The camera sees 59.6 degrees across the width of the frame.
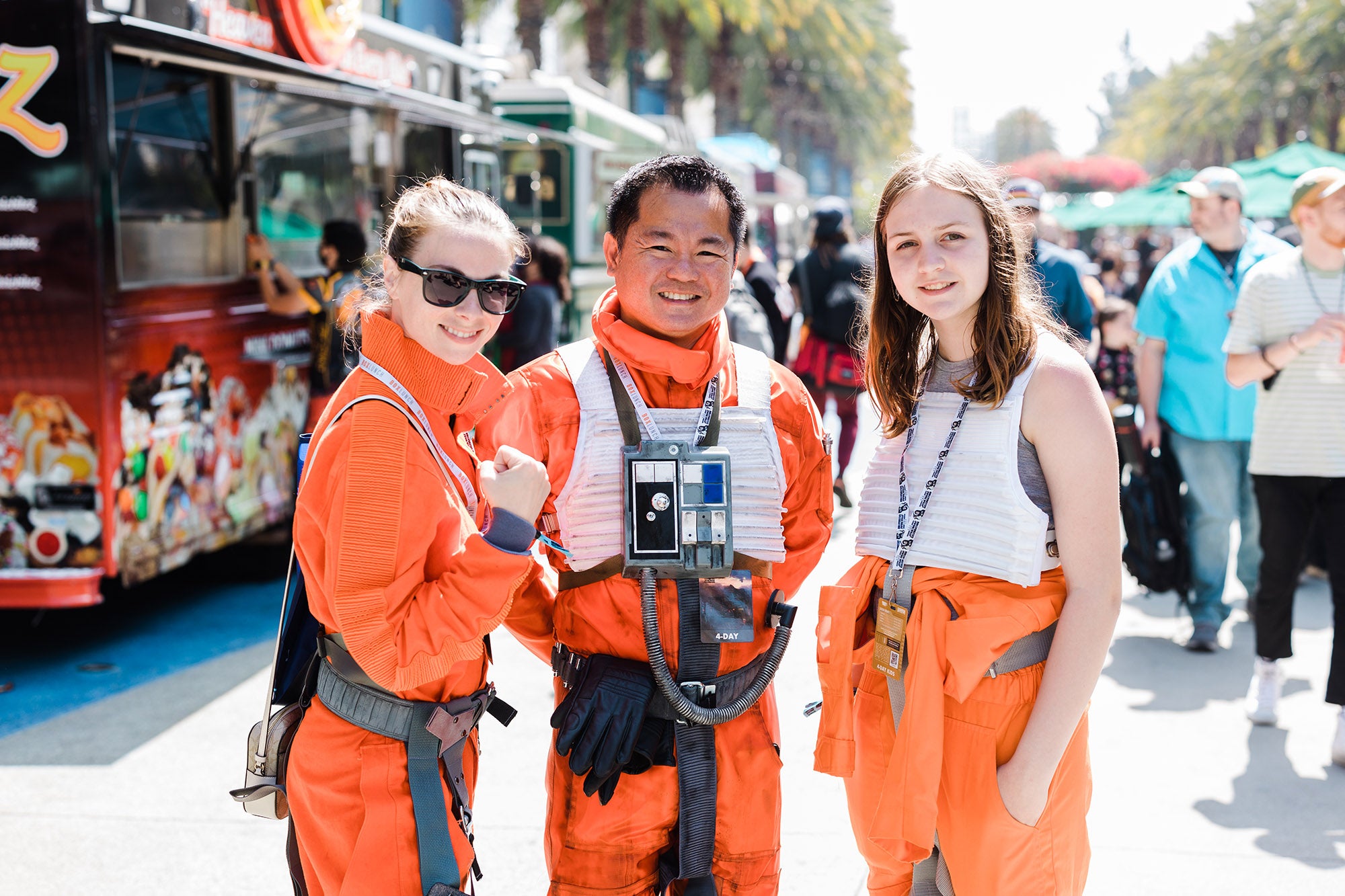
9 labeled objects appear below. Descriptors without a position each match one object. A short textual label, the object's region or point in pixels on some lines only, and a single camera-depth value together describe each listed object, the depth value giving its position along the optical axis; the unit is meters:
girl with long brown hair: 2.06
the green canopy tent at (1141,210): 20.55
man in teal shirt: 5.21
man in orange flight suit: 2.20
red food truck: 4.87
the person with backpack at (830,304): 7.71
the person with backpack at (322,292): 6.41
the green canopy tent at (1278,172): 14.19
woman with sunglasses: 1.94
